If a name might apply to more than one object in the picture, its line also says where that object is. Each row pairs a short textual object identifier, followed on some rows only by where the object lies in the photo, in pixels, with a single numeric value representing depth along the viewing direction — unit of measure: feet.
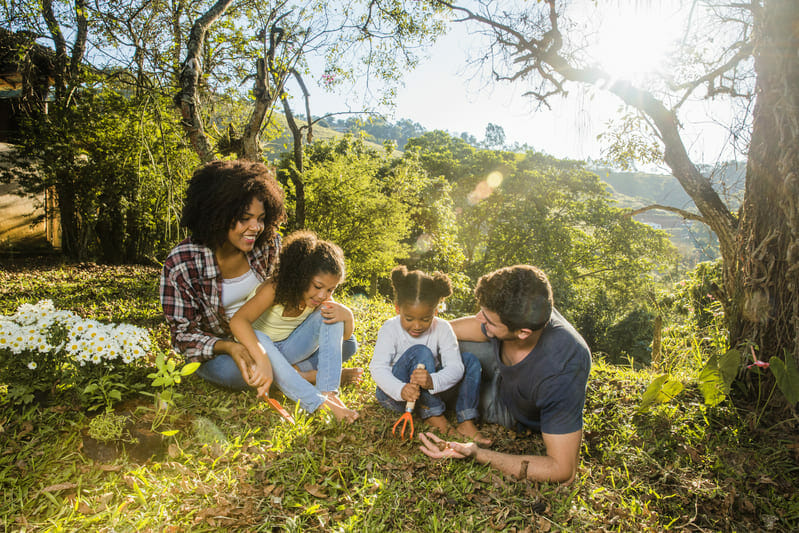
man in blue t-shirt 7.40
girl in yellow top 9.59
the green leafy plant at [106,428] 7.31
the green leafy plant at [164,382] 7.79
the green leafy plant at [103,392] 7.95
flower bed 8.05
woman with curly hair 9.61
